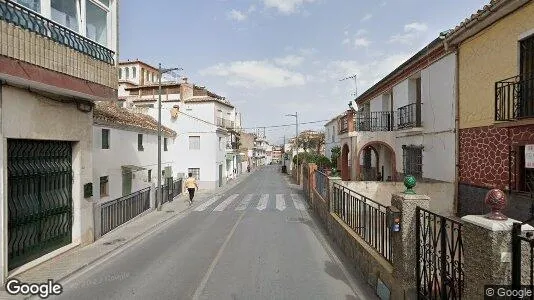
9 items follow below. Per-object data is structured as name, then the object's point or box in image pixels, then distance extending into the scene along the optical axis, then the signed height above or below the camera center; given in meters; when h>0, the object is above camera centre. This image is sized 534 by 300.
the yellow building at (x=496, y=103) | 8.12 +1.23
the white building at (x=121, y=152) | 15.59 -0.14
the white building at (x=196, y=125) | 28.45 +2.17
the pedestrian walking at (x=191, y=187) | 18.34 -2.09
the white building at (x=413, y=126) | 11.71 +1.06
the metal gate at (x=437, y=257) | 3.68 -1.32
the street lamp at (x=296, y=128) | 43.59 +2.78
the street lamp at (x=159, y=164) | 16.06 -0.74
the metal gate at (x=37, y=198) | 7.00 -1.13
